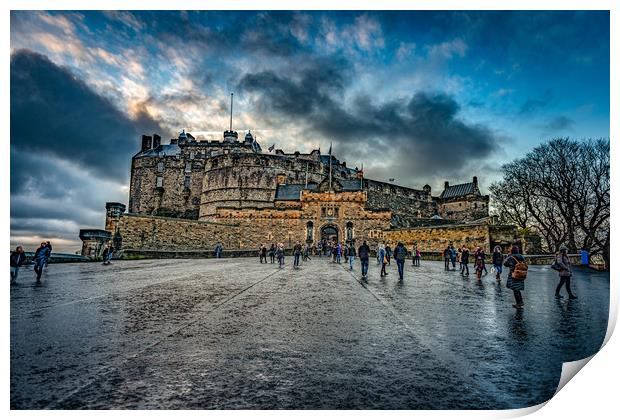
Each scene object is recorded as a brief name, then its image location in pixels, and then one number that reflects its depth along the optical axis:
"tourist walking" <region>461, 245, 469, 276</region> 13.07
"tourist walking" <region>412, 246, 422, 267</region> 19.35
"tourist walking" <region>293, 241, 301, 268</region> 16.49
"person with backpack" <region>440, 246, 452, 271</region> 16.04
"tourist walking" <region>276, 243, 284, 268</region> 17.27
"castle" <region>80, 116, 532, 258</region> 24.97
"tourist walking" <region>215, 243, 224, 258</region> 24.94
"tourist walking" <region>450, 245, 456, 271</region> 16.21
